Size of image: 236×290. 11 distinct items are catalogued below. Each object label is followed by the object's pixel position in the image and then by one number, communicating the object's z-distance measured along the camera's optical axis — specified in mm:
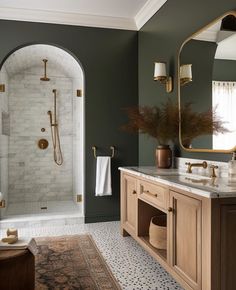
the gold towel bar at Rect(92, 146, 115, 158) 3900
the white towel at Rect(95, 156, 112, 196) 3809
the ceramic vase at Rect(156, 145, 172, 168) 2943
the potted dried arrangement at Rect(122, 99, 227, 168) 2734
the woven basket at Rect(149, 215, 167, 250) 2400
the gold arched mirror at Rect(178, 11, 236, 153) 2256
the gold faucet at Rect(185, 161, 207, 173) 2371
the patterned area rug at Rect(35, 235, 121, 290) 2176
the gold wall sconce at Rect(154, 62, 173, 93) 3170
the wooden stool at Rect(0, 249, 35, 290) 1797
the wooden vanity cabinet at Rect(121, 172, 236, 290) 1597
